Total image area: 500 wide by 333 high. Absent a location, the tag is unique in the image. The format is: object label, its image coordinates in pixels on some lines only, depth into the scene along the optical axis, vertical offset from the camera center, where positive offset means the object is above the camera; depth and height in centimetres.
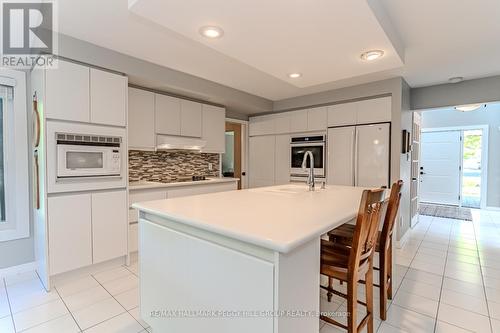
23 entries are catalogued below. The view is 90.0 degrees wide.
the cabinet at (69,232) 233 -69
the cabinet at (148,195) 295 -44
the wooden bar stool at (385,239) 189 -61
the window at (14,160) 266 +0
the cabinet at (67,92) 229 +65
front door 648 -13
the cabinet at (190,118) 379 +67
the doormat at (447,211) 543 -116
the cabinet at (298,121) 437 +73
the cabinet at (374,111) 348 +74
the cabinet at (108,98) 254 +67
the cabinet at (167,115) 347 +66
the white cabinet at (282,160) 464 +3
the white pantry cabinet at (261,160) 489 +3
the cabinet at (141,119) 318 +55
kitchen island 100 -48
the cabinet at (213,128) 414 +57
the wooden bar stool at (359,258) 130 -60
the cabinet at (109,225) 260 -69
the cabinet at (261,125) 489 +73
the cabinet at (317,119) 412 +72
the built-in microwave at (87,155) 237 +5
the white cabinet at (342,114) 379 +74
